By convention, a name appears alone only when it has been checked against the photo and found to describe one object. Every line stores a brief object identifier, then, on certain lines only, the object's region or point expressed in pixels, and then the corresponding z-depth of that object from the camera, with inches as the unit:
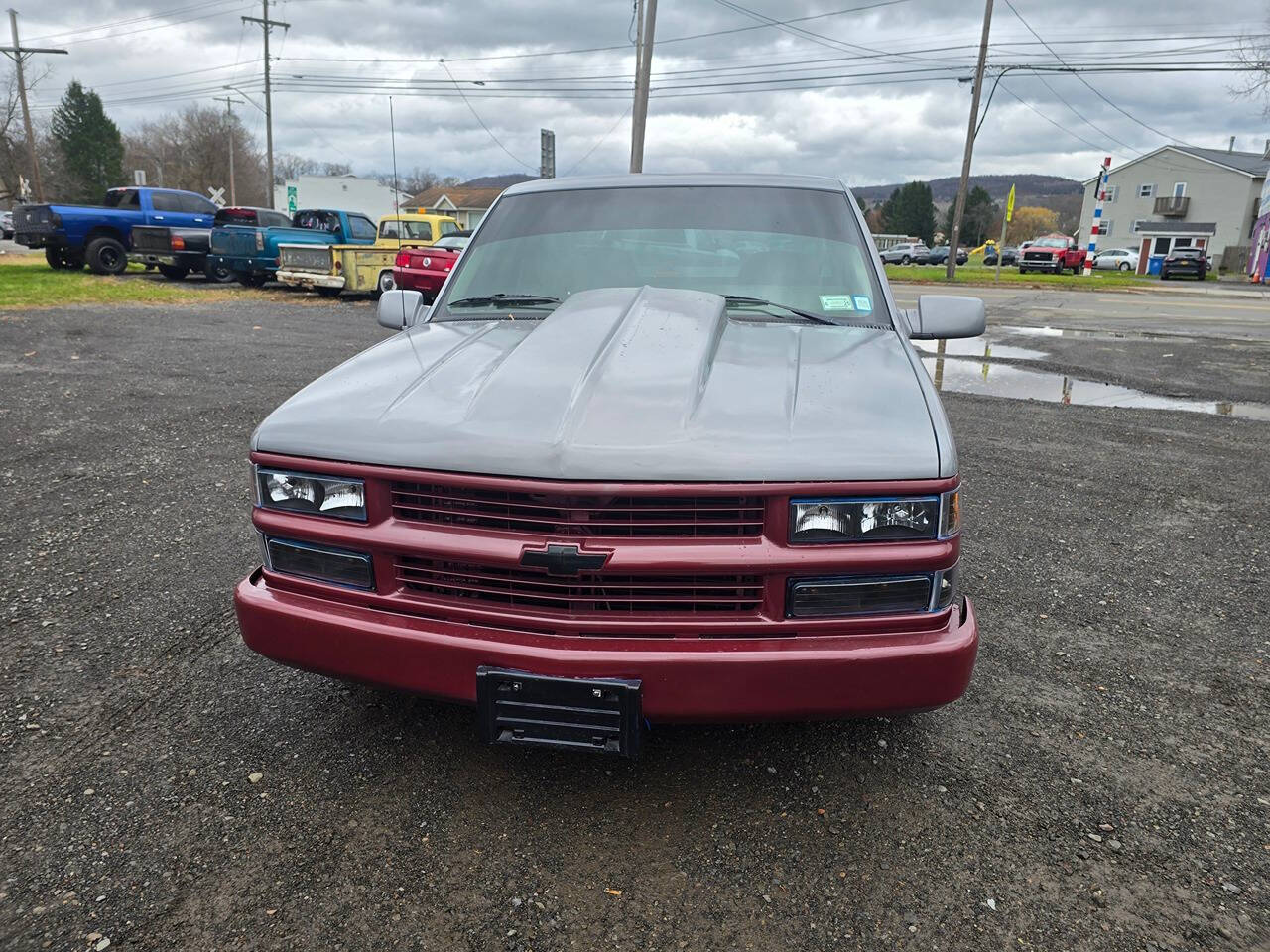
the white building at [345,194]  2711.6
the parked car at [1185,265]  1604.3
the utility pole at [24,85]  1697.8
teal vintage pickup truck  716.0
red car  573.0
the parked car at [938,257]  2326.8
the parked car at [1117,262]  2068.2
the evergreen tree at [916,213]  3912.4
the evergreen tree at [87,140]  2832.2
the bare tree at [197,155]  3120.1
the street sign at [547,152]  855.1
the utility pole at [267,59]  1676.9
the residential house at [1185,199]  2571.4
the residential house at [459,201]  3307.1
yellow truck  666.2
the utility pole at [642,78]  816.3
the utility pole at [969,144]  1153.4
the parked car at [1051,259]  1565.0
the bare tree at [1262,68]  742.5
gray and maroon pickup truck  82.6
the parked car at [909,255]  2352.4
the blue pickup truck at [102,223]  725.3
